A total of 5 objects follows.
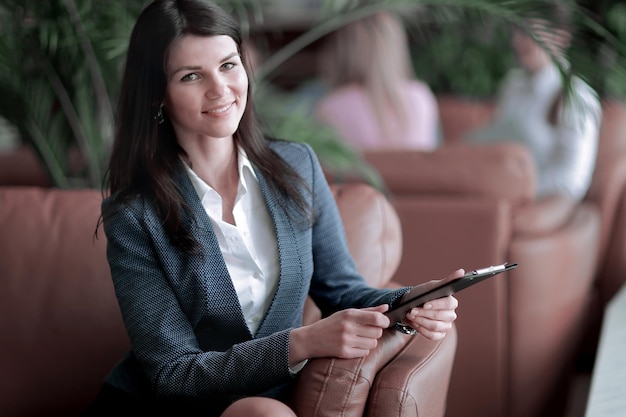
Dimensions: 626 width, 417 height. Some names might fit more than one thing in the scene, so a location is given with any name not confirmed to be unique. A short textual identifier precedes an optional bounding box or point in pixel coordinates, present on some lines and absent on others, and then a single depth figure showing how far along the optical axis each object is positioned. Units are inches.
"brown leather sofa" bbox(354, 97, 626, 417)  181.5
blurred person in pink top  275.7
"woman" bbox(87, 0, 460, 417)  114.3
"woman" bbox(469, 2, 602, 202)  256.1
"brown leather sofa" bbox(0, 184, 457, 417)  149.4
